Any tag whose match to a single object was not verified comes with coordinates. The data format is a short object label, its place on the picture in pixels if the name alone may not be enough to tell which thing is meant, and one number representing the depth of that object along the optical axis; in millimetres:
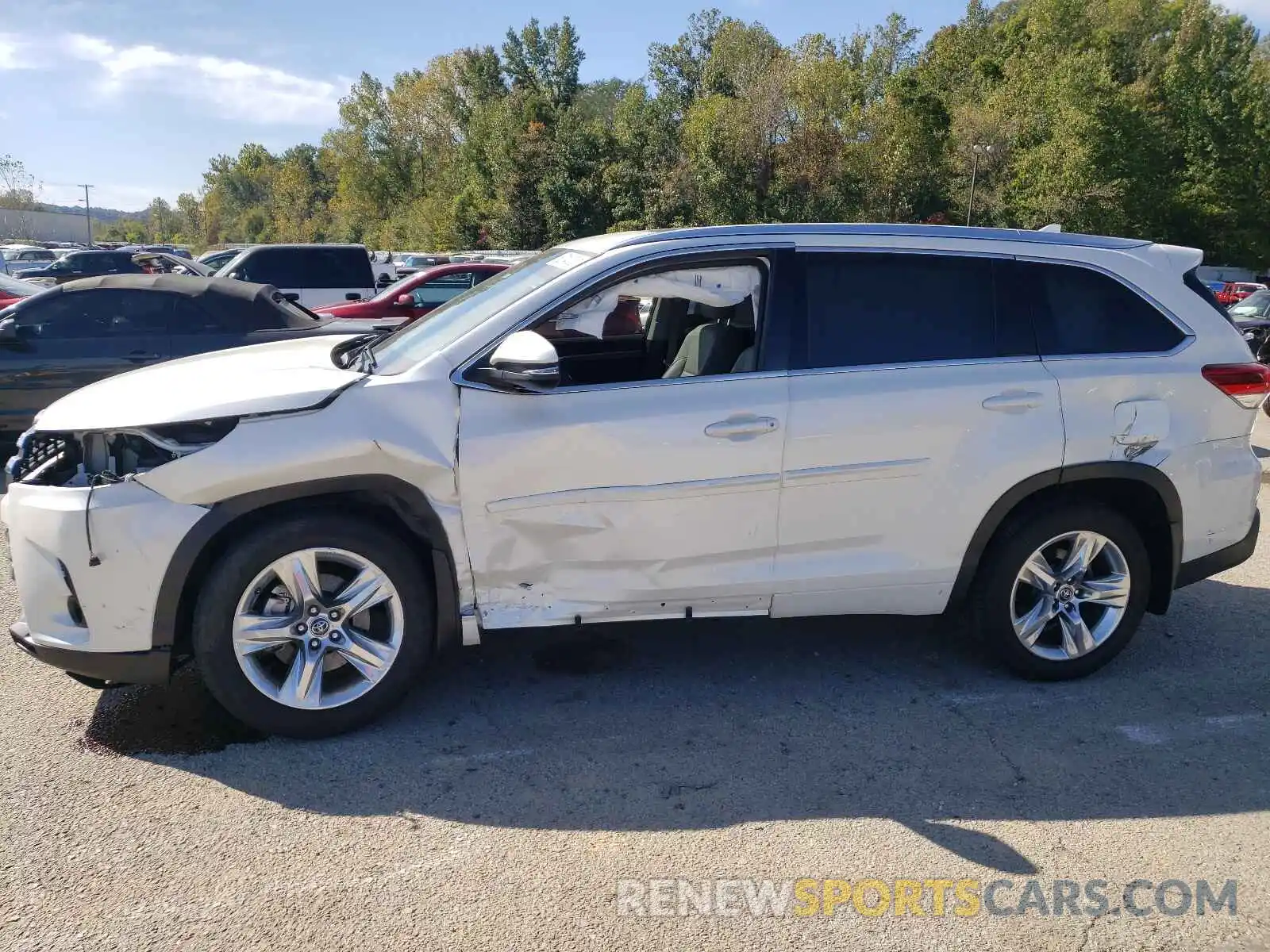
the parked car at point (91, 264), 27719
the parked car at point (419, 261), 30670
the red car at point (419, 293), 13164
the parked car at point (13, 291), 13844
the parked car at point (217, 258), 27250
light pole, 41384
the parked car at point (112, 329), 8422
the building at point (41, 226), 92438
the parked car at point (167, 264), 20812
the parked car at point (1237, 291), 30642
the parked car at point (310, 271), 15953
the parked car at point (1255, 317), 13883
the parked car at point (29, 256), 34781
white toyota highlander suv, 3568
